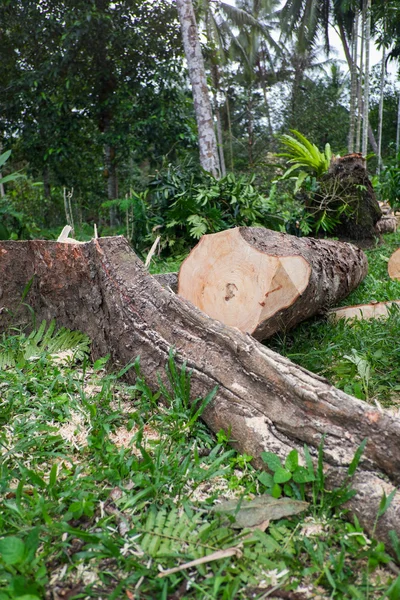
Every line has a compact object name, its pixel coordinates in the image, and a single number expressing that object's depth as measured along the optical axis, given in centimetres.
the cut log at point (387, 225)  746
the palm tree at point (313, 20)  1984
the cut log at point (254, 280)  254
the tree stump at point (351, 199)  616
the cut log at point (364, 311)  315
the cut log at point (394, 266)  428
